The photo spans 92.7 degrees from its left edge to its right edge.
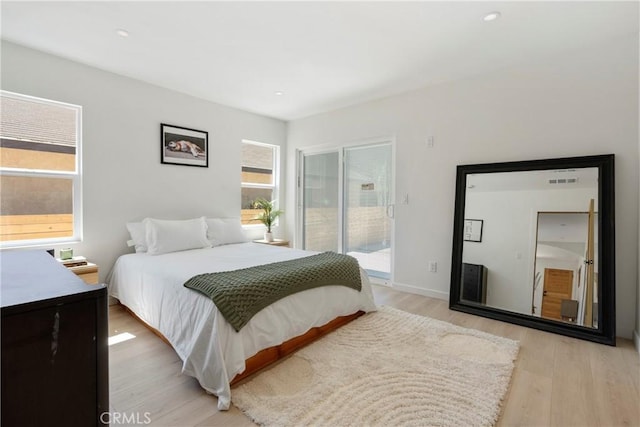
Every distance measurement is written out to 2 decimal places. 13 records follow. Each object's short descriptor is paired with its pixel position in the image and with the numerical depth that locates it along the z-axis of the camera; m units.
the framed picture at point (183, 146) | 3.62
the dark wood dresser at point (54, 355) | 0.59
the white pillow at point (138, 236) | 3.24
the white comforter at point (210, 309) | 1.75
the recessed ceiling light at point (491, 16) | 2.16
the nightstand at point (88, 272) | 2.65
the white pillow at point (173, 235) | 3.15
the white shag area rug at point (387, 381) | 1.58
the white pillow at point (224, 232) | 3.76
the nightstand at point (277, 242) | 4.46
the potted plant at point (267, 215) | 4.55
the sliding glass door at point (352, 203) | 4.07
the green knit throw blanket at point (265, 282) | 1.82
